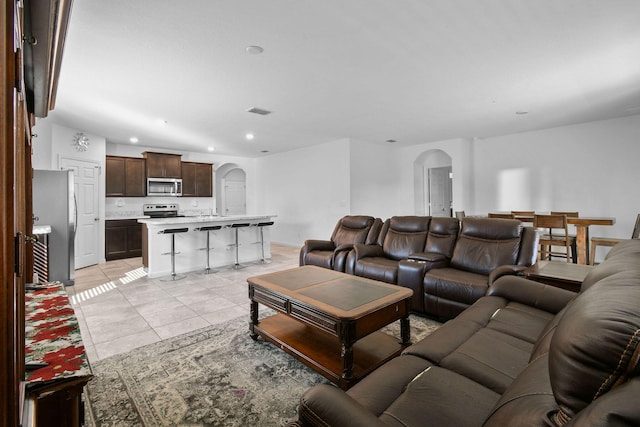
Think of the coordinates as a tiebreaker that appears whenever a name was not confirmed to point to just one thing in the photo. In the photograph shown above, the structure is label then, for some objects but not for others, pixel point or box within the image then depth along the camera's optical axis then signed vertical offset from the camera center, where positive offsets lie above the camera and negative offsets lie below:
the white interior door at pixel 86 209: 5.65 +0.11
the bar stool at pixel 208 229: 5.26 -0.28
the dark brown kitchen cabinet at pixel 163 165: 7.16 +1.19
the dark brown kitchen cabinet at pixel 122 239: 6.36 -0.53
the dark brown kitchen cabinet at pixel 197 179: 7.88 +0.91
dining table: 4.54 -0.37
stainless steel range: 7.30 +0.09
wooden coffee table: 1.96 -0.76
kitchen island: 5.01 -0.56
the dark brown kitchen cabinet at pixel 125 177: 6.67 +0.85
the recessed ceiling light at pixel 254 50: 2.81 +1.53
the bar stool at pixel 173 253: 4.83 -0.64
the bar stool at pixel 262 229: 6.10 -0.34
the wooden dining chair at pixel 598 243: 4.62 -0.53
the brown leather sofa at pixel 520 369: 0.61 -0.60
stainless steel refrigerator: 4.32 -0.01
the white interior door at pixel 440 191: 8.30 +0.53
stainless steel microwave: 7.24 +0.67
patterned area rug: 1.73 -1.14
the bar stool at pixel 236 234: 5.75 -0.42
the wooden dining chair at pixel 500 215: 5.56 -0.10
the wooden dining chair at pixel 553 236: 4.49 -0.45
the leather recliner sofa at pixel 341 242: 4.00 -0.45
